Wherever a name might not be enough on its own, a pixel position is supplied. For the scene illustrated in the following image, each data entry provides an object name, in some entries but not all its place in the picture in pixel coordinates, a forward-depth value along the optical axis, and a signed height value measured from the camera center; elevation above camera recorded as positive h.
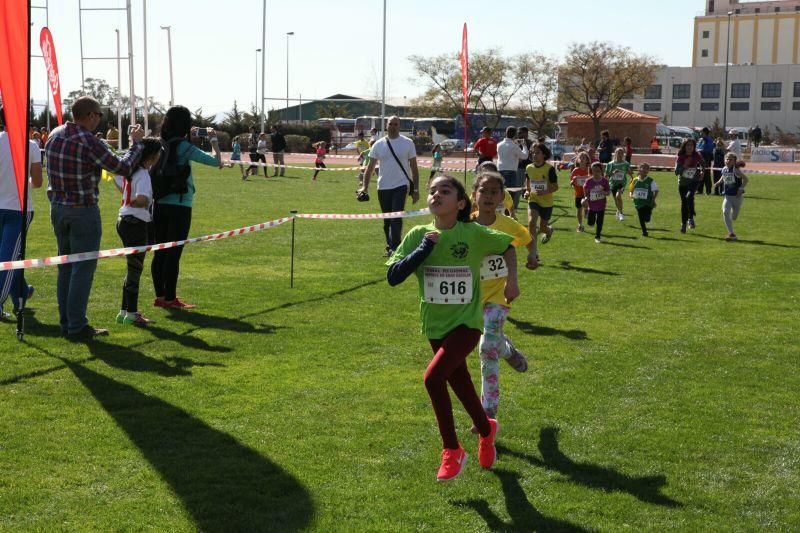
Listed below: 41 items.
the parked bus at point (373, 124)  76.24 +2.04
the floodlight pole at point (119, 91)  46.61 +2.59
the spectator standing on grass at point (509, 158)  20.61 -0.16
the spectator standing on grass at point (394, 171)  14.31 -0.33
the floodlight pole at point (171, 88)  53.94 +3.17
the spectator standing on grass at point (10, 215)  9.55 -0.72
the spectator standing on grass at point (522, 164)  20.73 -0.34
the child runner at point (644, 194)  18.98 -0.81
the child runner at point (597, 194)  18.14 -0.79
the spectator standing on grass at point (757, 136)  63.41 +1.21
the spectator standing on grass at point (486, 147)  24.36 +0.08
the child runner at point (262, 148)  38.53 -0.08
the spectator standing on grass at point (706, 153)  32.69 +0.02
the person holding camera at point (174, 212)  10.02 -0.71
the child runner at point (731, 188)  18.62 -0.65
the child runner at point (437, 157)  41.50 -0.33
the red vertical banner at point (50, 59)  19.70 +1.76
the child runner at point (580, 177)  20.11 -0.54
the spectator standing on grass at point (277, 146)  38.78 +0.04
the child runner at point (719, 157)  32.38 -0.11
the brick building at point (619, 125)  72.75 +2.07
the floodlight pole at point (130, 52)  44.81 +4.28
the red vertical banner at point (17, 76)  8.02 +0.56
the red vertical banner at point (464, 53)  25.18 +2.56
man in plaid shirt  8.41 -0.43
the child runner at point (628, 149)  36.97 +0.13
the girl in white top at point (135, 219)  9.29 -0.74
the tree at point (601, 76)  77.94 +6.15
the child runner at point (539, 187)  15.70 -0.58
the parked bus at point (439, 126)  79.88 +1.95
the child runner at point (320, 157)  41.09 -0.40
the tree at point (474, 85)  83.56 +5.65
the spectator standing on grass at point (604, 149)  35.91 +0.11
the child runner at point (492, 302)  6.38 -1.01
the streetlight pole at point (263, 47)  54.59 +5.61
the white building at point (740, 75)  112.88 +9.37
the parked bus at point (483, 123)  79.50 +2.36
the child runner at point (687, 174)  19.92 -0.42
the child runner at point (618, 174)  21.95 -0.50
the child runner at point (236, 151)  41.86 -0.23
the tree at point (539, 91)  81.56 +5.14
